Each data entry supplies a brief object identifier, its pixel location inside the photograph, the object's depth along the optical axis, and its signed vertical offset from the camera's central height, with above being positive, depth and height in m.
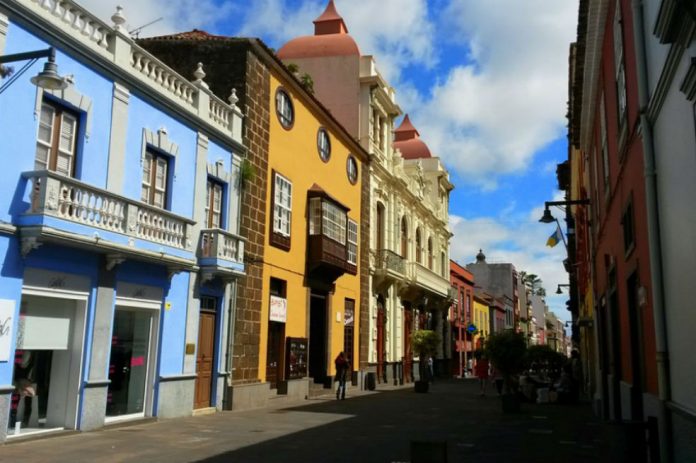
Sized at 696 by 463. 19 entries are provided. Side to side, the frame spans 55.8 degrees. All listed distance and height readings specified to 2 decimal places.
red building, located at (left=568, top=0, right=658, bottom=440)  9.54 +2.83
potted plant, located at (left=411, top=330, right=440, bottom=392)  30.98 +0.39
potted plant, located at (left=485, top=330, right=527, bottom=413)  21.72 +0.03
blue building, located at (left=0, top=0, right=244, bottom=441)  11.25 +1.94
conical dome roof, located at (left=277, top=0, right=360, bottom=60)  30.41 +14.22
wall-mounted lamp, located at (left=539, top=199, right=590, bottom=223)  17.24 +3.57
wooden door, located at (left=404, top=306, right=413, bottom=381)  34.41 +0.06
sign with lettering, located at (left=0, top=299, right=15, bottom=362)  10.66 +0.23
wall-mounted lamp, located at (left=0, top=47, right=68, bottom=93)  8.08 +3.29
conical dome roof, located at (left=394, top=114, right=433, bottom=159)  44.78 +14.16
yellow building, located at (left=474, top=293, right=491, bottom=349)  58.81 +3.40
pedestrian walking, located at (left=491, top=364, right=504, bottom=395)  25.88 -1.11
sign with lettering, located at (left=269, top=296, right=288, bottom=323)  19.84 +1.15
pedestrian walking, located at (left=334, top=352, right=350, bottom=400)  21.71 -0.76
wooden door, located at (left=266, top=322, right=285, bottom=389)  20.01 -0.19
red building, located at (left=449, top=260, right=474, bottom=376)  49.44 +2.71
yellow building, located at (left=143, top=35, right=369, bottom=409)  18.48 +3.94
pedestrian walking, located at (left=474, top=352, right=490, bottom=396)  27.05 -0.83
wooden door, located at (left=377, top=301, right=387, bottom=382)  30.57 +0.44
